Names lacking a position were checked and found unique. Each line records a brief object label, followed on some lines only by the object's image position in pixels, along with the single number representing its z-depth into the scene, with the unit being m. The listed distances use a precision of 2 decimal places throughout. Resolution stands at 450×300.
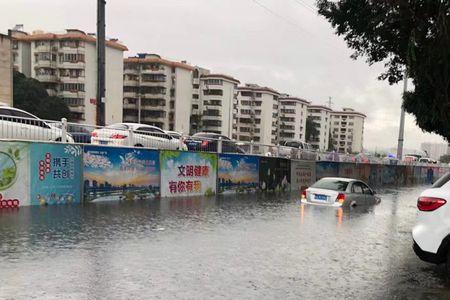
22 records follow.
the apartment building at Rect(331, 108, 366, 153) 167.00
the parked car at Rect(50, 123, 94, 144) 14.21
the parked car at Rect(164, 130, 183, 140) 18.41
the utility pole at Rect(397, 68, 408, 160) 38.93
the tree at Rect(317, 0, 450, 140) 9.21
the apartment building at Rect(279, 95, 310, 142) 131.75
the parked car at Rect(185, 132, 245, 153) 19.10
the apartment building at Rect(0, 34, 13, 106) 57.75
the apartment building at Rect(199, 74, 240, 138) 106.94
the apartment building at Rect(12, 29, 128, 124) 77.50
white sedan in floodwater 15.48
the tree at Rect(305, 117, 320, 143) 139.62
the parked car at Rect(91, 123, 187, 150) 15.57
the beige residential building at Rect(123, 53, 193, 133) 94.50
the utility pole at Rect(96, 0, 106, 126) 17.17
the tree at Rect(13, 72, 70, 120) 70.19
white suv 6.20
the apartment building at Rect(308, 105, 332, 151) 146.88
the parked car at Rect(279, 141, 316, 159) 25.09
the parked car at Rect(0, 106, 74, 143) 12.41
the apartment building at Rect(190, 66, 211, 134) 106.06
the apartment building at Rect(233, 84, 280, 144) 123.00
